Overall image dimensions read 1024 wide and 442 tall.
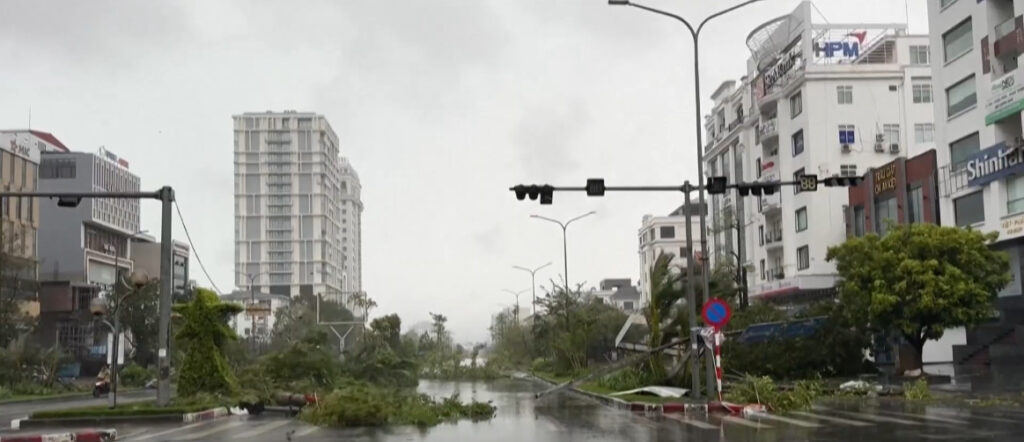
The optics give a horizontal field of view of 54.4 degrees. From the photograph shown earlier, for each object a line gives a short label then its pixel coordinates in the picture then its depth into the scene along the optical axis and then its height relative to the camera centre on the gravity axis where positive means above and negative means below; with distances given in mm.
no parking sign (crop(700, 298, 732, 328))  24062 -193
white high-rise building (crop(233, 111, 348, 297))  180375 +20070
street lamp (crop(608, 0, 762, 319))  25953 +5603
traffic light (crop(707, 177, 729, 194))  25391 +3073
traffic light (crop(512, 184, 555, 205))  25766 +3024
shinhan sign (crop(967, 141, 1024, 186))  38781 +5448
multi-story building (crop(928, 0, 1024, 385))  39500 +7004
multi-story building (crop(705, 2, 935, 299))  63250 +11882
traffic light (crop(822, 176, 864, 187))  25344 +3081
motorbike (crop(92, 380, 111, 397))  43469 -3068
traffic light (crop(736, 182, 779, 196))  25750 +3022
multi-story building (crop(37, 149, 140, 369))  87125 +7249
